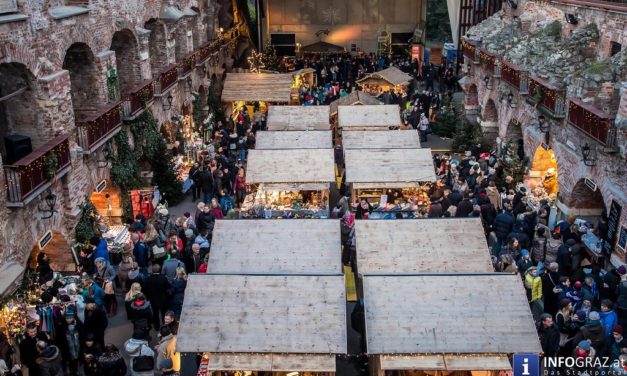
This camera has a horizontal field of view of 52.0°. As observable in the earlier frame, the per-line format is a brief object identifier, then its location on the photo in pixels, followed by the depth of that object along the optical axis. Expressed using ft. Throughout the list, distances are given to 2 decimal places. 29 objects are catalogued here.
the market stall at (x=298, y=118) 72.74
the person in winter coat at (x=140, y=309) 36.22
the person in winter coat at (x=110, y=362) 30.78
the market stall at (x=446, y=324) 29.94
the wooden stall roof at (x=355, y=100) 81.66
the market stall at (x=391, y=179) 55.47
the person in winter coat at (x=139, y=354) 31.55
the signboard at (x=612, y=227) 45.09
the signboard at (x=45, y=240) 41.80
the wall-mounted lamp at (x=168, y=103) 70.36
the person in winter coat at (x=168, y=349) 32.35
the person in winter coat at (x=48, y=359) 31.71
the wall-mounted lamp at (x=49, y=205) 41.37
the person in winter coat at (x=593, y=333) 31.99
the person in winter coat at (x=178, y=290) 38.73
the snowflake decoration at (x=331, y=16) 144.56
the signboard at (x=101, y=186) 51.80
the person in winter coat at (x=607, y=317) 33.60
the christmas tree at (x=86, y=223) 47.16
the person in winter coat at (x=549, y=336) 33.14
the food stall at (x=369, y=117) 72.38
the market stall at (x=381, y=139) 63.18
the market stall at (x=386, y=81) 95.40
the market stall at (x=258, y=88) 87.45
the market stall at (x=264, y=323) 30.27
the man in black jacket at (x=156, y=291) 38.91
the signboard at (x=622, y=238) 43.98
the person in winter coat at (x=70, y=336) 34.91
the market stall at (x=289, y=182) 55.47
